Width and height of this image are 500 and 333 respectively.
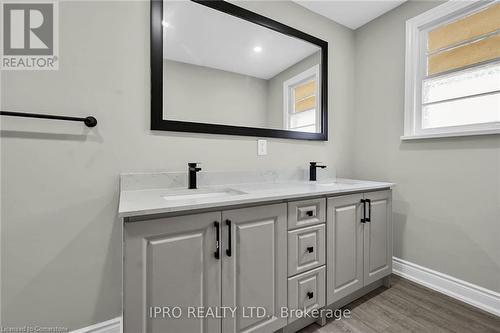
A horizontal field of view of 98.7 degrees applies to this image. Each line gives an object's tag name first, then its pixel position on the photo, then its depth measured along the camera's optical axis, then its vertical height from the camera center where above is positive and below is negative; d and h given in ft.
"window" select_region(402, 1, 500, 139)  4.90 +2.39
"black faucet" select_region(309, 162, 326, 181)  6.33 -0.18
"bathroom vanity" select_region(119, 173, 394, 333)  2.77 -1.42
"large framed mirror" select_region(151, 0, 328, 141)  4.51 +2.26
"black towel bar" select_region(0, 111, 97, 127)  3.17 +0.73
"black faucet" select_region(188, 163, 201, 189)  4.48 -0.30
